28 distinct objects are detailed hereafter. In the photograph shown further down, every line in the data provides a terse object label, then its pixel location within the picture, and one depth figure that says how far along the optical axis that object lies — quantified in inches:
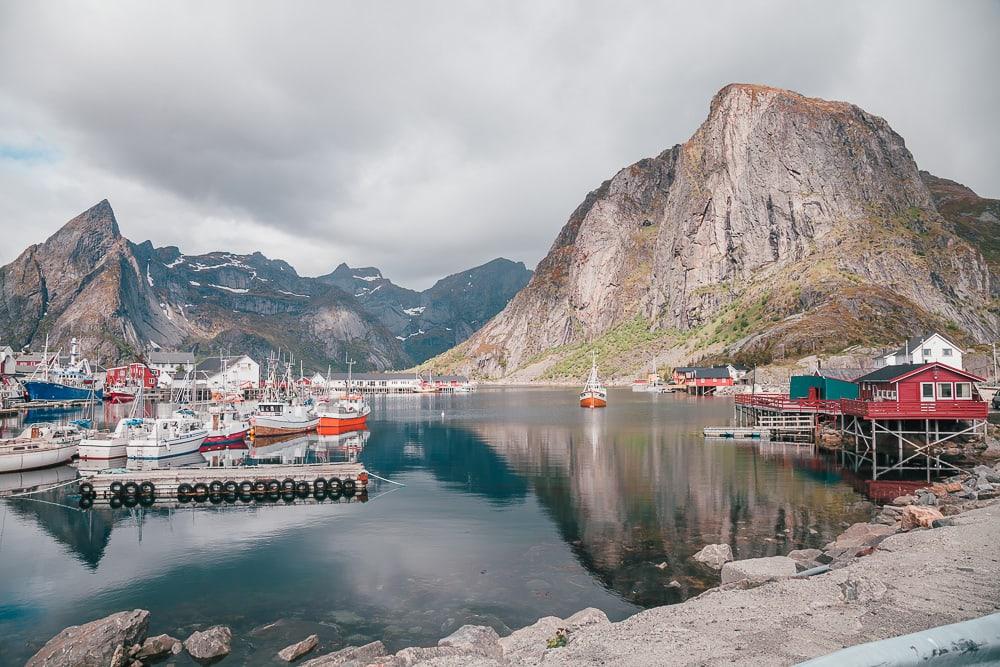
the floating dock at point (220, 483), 1737.2
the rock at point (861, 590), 652.7
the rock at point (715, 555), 1089.3
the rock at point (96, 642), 751.7
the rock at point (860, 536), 1068.5
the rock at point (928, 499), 1349.7
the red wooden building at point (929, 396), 1962.4
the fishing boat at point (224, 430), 2738.7
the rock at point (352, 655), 741.9
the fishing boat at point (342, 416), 3427.7
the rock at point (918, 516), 1103.6
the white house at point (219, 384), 7184.6
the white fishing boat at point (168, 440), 2182.6
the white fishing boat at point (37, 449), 2113.7
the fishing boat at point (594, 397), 5050.7
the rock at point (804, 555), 1027.9
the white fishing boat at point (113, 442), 2235.5
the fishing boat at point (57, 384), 5777.6
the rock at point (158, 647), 796.9
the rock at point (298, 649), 792.9
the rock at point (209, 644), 800.3
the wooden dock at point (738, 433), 2856.8
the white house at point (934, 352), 3230.8
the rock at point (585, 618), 765.9
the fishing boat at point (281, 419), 3149.6
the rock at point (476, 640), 719.7
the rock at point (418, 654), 685.9
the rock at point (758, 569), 872.9
